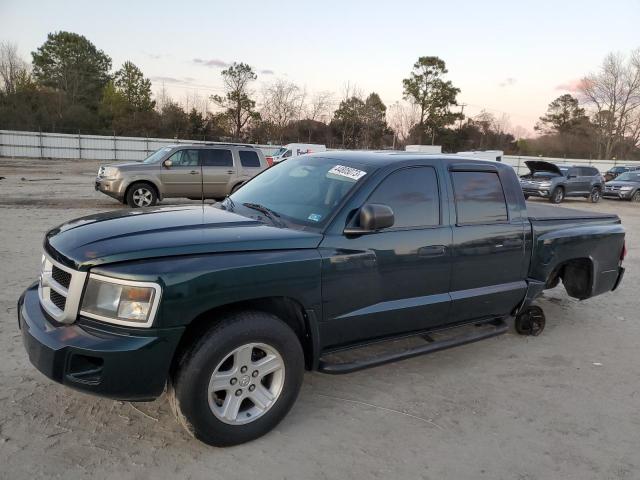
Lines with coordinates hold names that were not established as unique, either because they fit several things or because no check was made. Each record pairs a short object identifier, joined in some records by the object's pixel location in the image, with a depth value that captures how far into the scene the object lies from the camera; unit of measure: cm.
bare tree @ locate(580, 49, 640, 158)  5838
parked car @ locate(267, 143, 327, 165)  2752
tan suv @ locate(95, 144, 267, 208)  1248
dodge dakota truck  261
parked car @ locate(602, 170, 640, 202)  2402
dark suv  2109
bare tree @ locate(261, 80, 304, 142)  4878
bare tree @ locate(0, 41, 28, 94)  5110
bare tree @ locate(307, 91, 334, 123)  5125
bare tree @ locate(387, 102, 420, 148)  5312
